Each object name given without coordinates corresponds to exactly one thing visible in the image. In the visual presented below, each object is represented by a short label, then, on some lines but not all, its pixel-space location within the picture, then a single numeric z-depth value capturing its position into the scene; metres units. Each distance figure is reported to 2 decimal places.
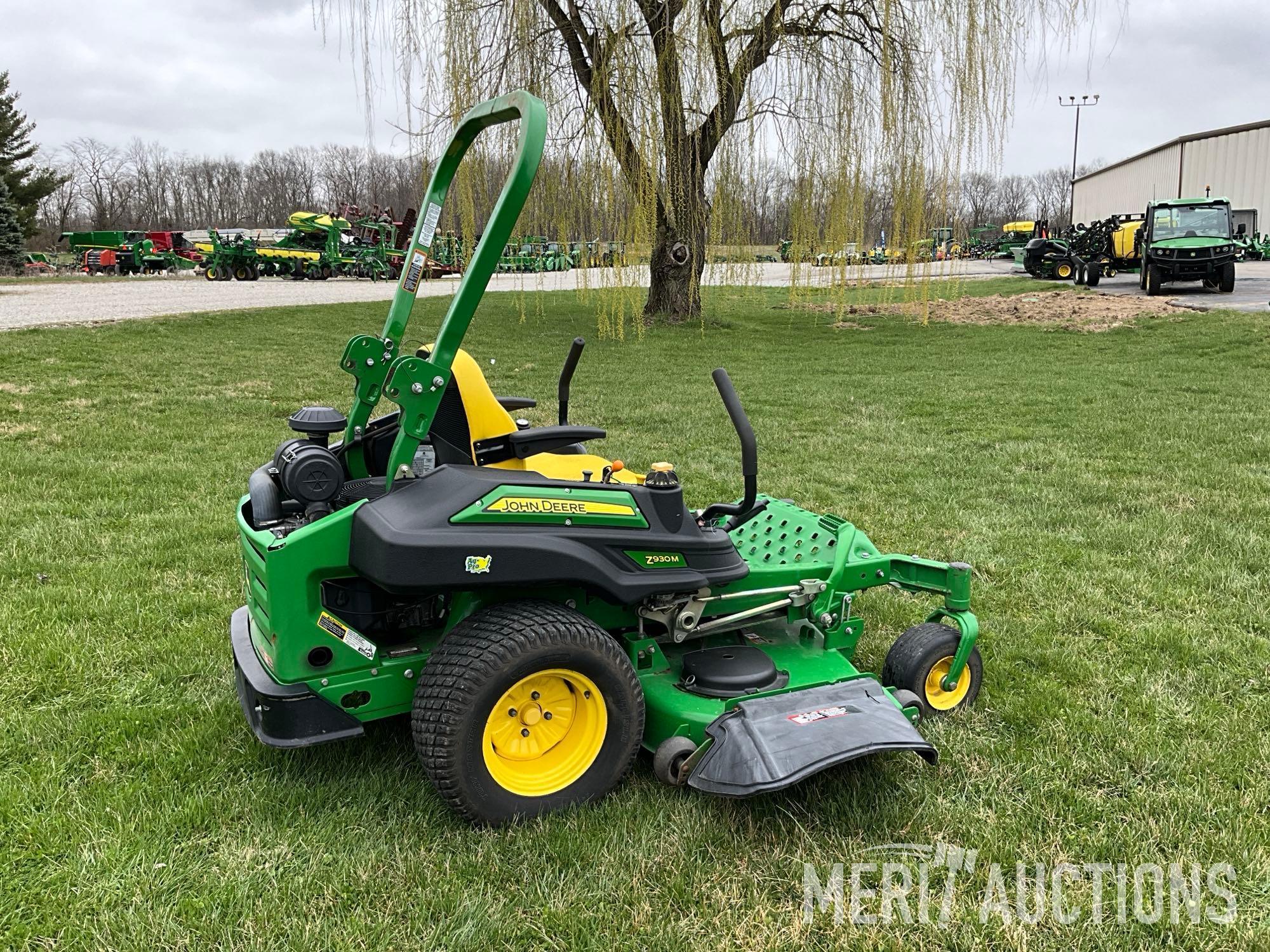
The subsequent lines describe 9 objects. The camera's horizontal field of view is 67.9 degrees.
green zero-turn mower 2.38
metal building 45.91
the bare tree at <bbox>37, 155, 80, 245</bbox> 64.00
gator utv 20.86
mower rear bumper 2.43
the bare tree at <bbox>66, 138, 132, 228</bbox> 67.25
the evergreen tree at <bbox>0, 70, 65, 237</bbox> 37.25
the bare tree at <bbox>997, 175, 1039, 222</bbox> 75.12
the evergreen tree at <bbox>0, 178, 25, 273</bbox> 32.50
